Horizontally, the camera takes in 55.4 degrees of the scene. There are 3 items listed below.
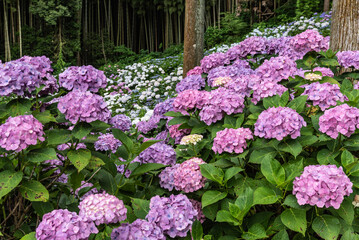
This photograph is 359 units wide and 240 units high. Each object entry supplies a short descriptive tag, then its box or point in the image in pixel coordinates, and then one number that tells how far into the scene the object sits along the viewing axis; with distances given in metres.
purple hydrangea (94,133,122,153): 2.25
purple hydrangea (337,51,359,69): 2.59
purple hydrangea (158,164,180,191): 1.77
